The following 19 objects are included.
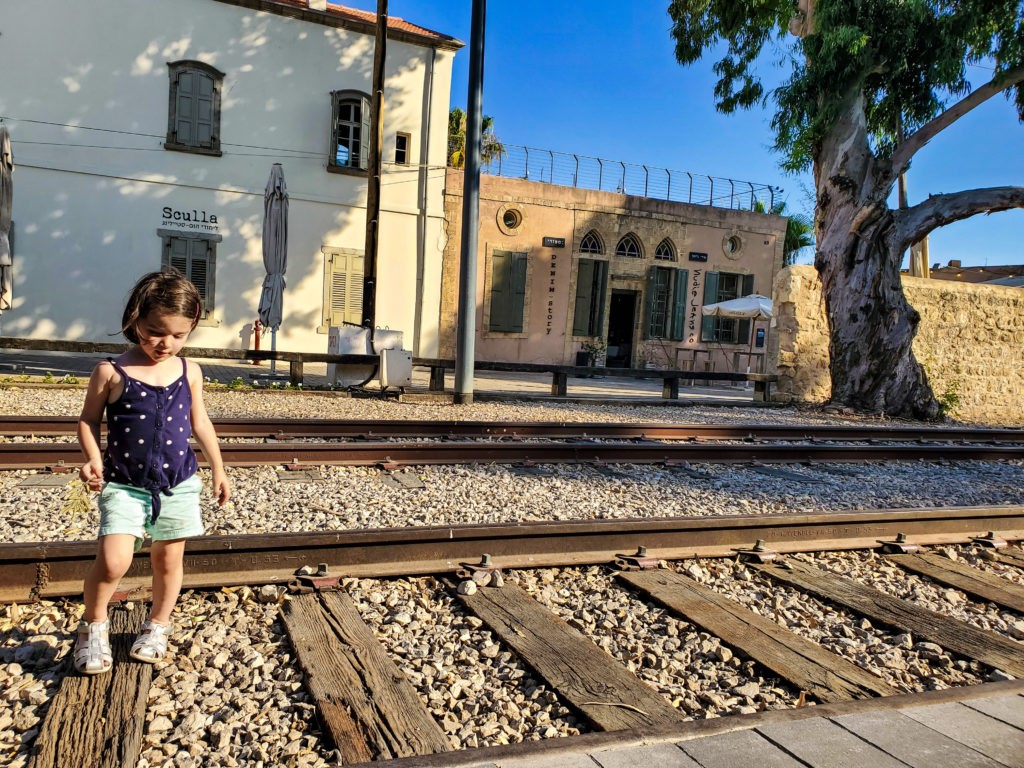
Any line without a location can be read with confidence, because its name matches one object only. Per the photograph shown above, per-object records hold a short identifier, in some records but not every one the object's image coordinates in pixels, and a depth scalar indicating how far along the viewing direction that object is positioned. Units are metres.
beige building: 21.38
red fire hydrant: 16.55
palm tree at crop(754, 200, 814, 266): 37.31
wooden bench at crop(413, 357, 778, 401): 12.23
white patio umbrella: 20.90
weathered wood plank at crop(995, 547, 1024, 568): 4.28
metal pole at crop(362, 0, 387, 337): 14.31
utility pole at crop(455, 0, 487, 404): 10.70
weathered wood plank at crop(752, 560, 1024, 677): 2.95
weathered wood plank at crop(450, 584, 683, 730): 2.32
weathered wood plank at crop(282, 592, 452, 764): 2.09
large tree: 12.39
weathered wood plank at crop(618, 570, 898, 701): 2.58
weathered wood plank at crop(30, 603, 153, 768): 1.96
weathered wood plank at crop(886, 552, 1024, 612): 3.64
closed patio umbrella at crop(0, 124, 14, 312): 11.36
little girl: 2.41
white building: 15.95
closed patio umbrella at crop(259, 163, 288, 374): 14.43
